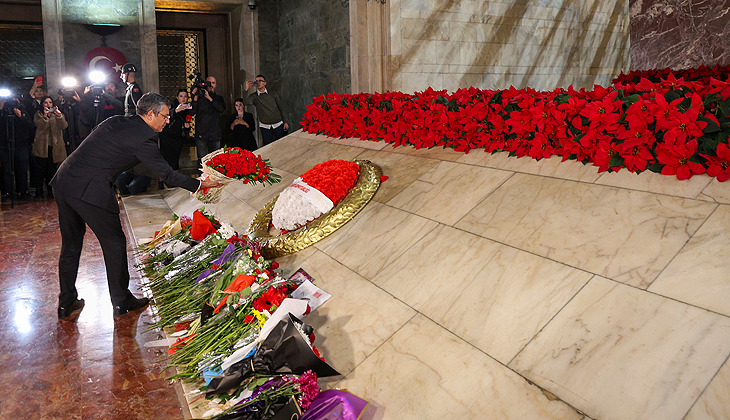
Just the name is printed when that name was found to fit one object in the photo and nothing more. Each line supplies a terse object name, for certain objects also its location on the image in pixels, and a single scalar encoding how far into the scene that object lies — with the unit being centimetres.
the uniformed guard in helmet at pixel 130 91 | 828
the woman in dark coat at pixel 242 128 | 1011
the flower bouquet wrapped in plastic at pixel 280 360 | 234
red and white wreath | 421
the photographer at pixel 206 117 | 893
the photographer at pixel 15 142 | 810
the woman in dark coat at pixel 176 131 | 884
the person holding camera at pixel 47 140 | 860
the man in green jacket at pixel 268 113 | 922
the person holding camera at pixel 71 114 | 915
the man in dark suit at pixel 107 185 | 370
